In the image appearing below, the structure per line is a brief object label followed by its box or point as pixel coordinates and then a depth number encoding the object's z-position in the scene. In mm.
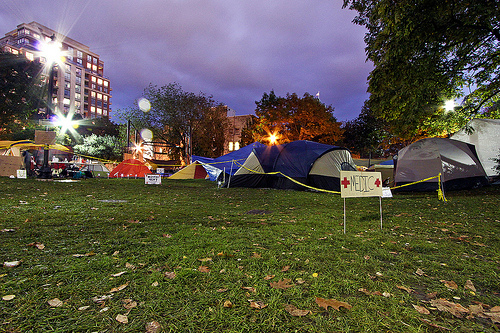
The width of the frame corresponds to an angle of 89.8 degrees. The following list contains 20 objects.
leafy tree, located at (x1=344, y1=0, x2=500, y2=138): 9523
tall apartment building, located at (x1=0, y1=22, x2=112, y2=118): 75750
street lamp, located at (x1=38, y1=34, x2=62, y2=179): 13773
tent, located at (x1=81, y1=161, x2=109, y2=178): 30812
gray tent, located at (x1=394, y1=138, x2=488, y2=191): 13016
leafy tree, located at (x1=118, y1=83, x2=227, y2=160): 34688
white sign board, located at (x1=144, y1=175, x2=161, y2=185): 15249
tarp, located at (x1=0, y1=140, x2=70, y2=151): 17447
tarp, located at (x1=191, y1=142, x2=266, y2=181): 17656
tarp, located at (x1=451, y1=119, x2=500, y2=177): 15508
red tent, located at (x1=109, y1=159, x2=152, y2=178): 24641
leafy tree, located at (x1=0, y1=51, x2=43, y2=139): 27984
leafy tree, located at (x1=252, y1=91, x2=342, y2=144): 32875
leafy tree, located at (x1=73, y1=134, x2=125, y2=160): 42525
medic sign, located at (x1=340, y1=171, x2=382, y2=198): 5102
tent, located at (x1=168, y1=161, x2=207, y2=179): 25109
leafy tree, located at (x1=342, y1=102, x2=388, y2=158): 36203
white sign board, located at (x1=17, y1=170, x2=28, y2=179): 15513
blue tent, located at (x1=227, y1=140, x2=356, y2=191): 14820
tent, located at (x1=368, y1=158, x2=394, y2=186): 26583
